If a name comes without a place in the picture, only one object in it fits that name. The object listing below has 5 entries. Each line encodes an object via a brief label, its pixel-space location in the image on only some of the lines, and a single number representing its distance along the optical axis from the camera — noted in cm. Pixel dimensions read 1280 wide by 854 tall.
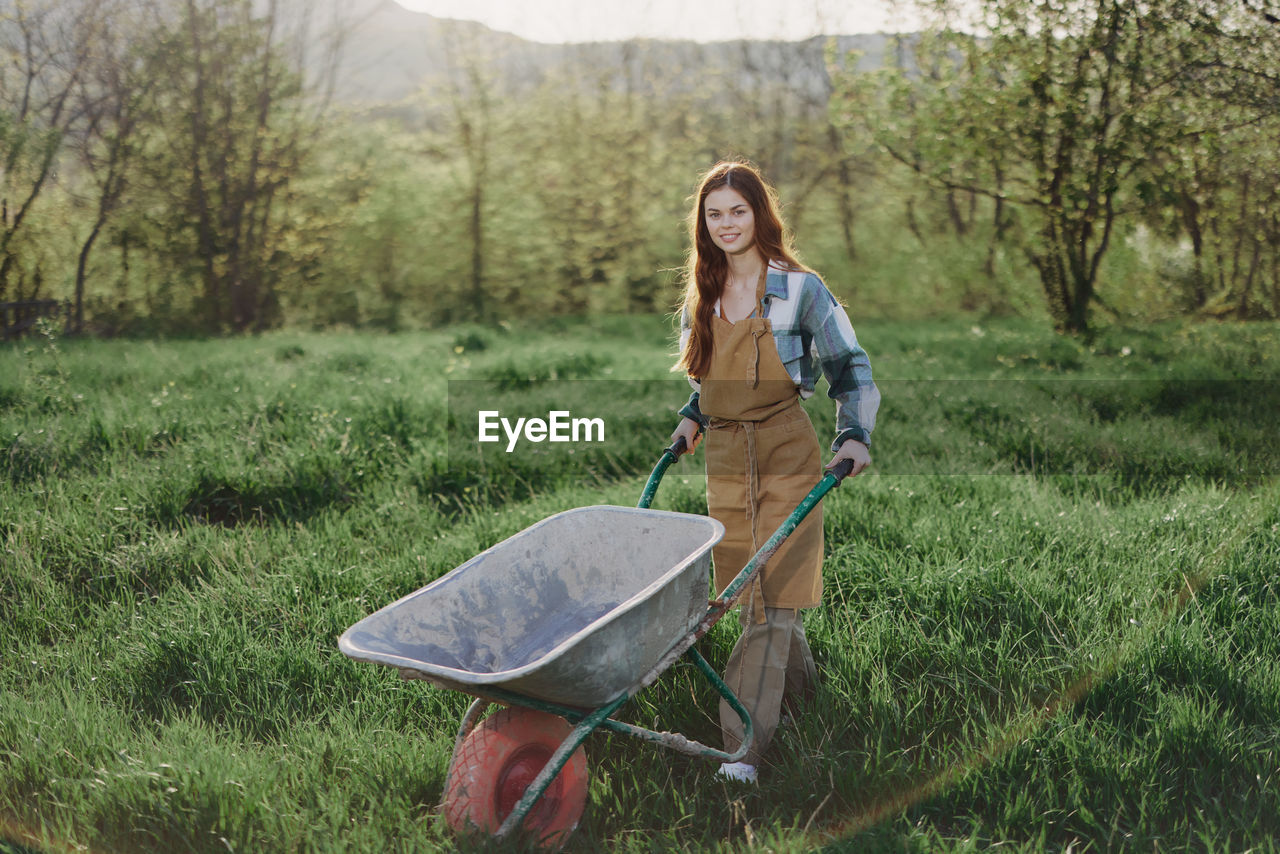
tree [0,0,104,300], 848
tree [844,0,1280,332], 767
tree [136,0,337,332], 1066
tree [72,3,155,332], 930
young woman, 261
